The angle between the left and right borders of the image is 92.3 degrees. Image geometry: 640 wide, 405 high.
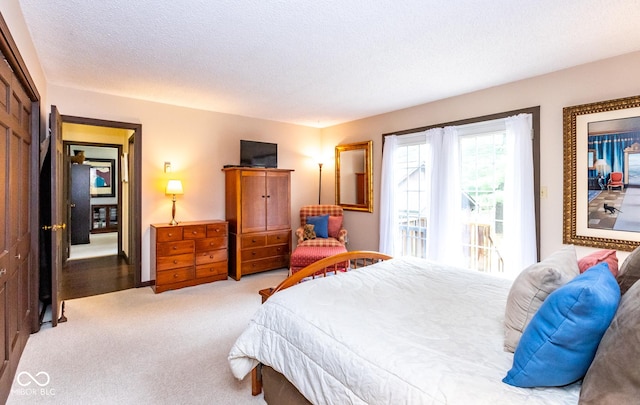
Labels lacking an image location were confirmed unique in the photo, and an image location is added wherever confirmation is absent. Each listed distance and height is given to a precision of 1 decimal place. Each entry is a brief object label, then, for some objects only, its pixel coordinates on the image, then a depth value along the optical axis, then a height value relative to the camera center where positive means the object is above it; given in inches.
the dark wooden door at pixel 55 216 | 109.3 -3.9
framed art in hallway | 312.4 +28.7
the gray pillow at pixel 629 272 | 49.9 -11.8
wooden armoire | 174.2 -8.4
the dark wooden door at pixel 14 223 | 72.2 -4.9
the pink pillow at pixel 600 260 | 59.5 -11.5
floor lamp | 226.5 +15.2
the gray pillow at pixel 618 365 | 31.2 -17.4
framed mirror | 191.9 +17.9
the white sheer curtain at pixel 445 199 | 149.1 +1.9
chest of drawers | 151.0 -25.5
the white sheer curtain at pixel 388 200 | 177.0 +1.9
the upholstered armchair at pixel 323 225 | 175.5 -13.8
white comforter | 41.1 -23.2
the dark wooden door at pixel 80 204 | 272.4 +1.0
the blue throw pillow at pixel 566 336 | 37.1 -16.6
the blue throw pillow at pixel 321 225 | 185.8 -13.0
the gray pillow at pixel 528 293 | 47.8 -14.6
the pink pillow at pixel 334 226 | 188.5 -13.8
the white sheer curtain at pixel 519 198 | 124.3 +1.9
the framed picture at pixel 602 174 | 102.0 +9.8
